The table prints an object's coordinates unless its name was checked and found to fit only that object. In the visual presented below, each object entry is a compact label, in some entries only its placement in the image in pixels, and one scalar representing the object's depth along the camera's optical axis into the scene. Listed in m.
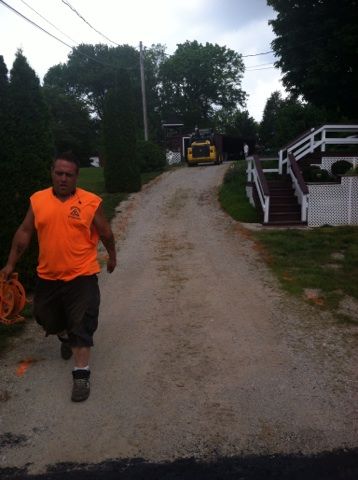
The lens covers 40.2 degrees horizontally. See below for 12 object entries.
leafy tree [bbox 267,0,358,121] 16.62
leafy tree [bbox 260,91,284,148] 59.38
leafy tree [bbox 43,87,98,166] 48.19
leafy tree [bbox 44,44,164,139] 64.62
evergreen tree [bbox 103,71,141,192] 17.08
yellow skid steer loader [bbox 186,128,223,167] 26.73
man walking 3.86
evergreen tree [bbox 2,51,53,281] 6.46
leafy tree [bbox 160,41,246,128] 65.44
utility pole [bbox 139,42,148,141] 31.51
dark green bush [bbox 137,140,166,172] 24.47
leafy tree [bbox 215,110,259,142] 61.50
